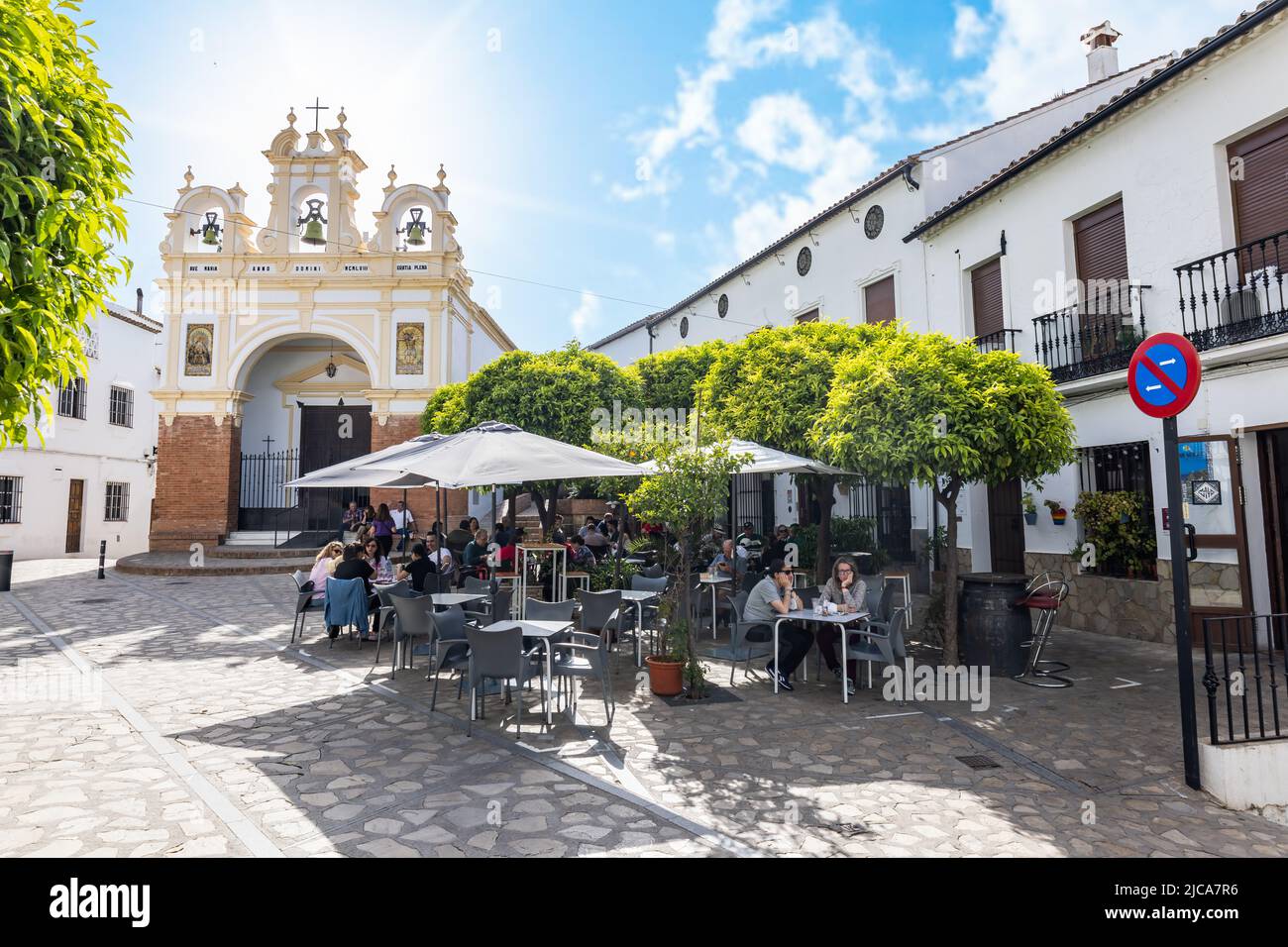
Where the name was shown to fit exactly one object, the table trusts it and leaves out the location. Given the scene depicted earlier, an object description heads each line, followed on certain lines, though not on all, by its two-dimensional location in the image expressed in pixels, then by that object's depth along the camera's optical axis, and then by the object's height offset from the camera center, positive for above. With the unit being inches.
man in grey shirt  272.2 -36.2
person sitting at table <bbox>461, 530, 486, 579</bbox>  430.0 -21.6
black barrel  287.1 -43.8
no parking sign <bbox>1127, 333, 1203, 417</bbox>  182.1 +36.8
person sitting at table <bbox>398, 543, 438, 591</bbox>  354.0 -21.4
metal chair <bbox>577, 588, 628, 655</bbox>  289.9 -34.7
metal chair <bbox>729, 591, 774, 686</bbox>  276.7 -43.7
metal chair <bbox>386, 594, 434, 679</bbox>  277.6 -35.7
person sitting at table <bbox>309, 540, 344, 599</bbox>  358.6 -19.5
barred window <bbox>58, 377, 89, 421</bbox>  879.7 +162.6
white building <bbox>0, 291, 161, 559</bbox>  846.5 +85.7
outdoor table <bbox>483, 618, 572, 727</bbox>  220.7 -34.0
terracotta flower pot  255.0 -55.7
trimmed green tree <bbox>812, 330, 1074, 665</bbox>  267.0 +38.4
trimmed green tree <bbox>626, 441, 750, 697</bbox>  249.0 +9.9
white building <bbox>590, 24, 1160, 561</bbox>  557.0 +245.7
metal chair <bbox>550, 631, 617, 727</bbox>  227.0 -46.3
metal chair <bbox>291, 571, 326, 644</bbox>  350.6 -38.4
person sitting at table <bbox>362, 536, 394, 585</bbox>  374.9 -19.7
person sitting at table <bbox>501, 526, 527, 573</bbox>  425.4 -19.3
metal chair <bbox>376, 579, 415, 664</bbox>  309.4 -32.7
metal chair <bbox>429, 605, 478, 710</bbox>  242.2 -41.3
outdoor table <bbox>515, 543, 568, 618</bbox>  361.4 -24.5
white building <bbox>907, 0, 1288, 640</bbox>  311.3 +114.3
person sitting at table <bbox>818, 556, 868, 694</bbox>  271.7 -29.4
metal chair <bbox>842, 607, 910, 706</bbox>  252.7 -46.5
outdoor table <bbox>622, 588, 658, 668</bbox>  307.7 -33.5
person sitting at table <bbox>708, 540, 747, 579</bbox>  413.7 -24.8
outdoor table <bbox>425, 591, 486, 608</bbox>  300.7 -31.6
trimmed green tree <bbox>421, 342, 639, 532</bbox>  577.0 +107.1
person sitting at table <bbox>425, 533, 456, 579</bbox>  378.0 -20.8
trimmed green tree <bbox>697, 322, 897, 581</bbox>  400.8 +76.4
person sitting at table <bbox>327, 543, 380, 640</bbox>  335.3 -20.3
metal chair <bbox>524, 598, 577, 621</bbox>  259.3 -31.9
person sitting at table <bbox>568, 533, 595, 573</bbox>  419.2 -20.5
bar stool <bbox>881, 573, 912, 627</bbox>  369.6 -36.2
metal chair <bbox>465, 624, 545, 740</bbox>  210.8 -38.9
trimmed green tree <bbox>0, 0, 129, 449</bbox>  104.7 +52.6
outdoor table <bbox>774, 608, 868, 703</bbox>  252.4 -35.4
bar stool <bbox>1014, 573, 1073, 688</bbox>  282.2 -47.2
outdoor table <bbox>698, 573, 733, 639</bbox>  372.8 -30.7
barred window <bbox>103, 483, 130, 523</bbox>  976.9 +35.1
